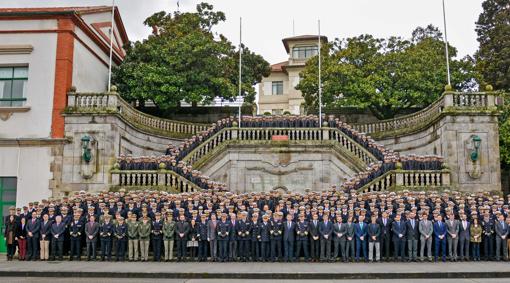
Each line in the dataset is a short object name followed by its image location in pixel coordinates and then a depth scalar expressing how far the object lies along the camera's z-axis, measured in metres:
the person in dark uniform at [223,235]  15.17
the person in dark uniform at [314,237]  15.16
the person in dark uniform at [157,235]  15.32
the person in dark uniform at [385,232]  15.25
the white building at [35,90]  21.55
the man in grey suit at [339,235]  15.17
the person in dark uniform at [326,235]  15.12
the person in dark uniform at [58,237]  15.48
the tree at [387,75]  26.80
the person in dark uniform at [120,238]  15.36
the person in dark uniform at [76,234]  15.48
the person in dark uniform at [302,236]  15.14
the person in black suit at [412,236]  15.09
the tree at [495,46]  31.03
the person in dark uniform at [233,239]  15.26
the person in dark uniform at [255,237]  15.30
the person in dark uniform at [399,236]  15.09
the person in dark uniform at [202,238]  15.23
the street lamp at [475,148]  20.97
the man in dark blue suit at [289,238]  15.18
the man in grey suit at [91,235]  15.32
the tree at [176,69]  27.06
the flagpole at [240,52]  27.81
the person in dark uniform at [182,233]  15.27
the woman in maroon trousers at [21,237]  15.99
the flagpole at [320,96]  24.64
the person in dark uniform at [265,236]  15.21
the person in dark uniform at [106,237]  15.37
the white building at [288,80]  52.56
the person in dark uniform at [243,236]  15.27
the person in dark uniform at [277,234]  15.20
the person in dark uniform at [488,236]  15.21
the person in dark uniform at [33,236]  15.61
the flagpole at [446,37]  23.00
